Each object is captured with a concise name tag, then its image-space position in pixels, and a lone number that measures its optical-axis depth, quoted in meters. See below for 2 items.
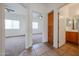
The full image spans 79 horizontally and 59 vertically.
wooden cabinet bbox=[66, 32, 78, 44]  1.94
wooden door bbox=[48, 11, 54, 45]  1.54
